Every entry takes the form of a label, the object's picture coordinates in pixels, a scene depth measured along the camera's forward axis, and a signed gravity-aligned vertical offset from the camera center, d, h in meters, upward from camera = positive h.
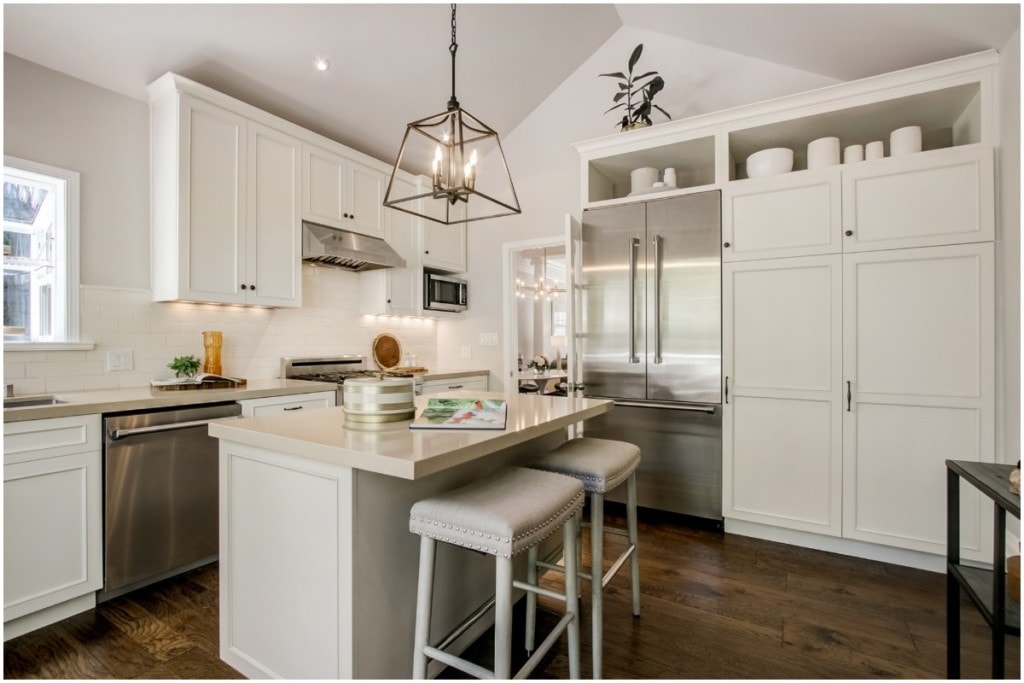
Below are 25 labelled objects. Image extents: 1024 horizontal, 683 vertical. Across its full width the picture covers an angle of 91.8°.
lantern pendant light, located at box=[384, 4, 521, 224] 4.12 +1.49
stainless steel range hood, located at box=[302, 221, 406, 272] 3.26 +0.62
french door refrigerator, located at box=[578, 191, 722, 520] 3.04 +0.01
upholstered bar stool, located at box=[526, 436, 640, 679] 1.67 -0.51
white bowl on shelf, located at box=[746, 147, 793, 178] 2.89 +1.05
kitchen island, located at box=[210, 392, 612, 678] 1.36 -0.59
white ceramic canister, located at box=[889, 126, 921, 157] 2.58 +1.05
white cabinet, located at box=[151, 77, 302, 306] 2.66 +0.79
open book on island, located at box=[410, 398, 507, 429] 1.55 -0.25
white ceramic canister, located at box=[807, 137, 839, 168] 2.78 +1.06
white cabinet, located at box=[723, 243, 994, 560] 2.44 -0.26
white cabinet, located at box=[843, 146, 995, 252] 2.40 +0.71
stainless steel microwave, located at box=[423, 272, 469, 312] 4.25 +0.42
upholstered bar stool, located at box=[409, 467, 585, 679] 1.27 -0.51
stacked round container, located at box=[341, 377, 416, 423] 1.63 -0.19
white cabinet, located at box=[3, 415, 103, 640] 1.90 -0.72
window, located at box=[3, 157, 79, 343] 2.39 +0.44
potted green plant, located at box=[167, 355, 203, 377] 2.76 -0.14
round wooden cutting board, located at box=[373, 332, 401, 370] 4.18 -0.09
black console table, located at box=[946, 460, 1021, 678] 1.32 -0.71
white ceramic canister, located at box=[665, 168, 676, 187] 3.26 +1.08
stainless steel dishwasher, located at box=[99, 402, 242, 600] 2.17 -0.72
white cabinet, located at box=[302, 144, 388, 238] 3.33 +1.07
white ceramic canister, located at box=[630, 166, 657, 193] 3.38 +1.12
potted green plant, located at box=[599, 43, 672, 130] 3.31 +1.67
